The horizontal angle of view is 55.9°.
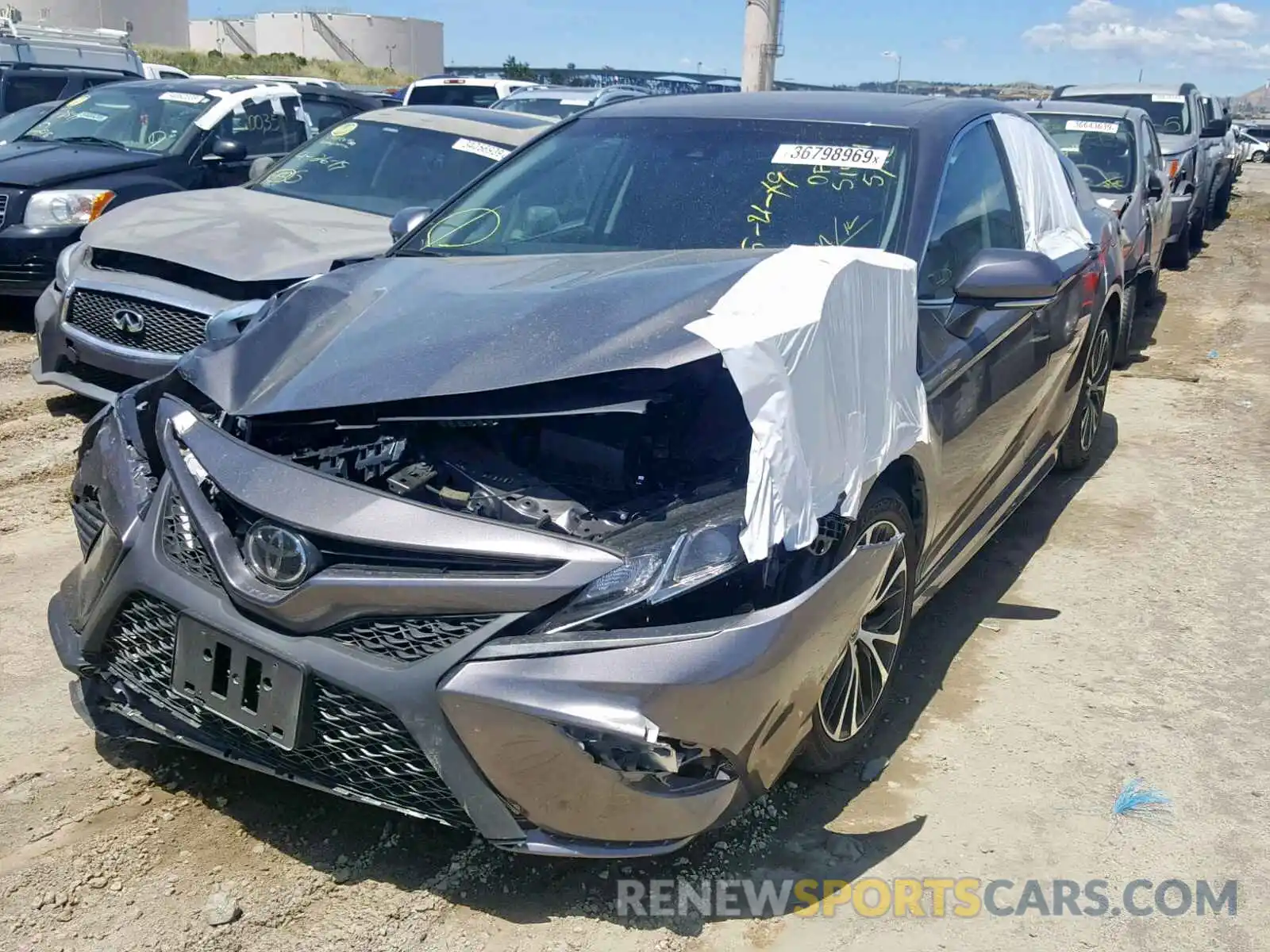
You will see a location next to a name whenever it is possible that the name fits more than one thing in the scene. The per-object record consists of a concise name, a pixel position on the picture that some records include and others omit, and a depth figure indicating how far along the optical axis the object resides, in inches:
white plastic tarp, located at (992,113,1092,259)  182.9
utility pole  842.2
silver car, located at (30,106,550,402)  214.2
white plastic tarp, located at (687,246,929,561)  96.0
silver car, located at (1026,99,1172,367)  335.3
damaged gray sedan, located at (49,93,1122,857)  94.0
